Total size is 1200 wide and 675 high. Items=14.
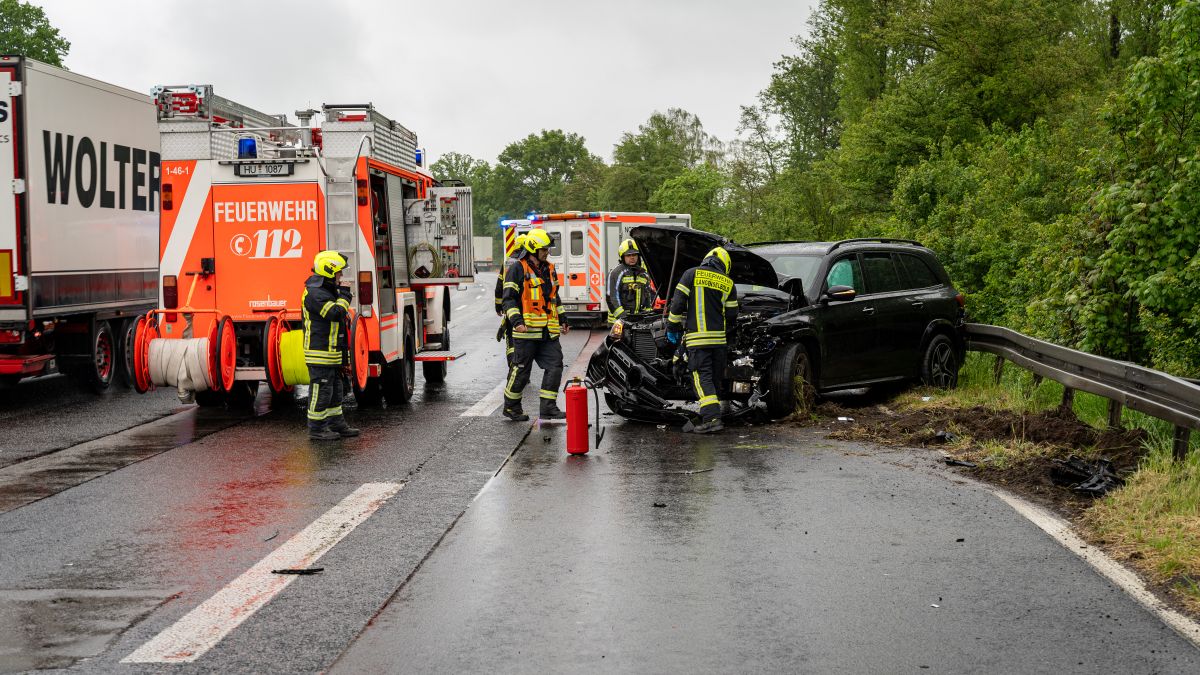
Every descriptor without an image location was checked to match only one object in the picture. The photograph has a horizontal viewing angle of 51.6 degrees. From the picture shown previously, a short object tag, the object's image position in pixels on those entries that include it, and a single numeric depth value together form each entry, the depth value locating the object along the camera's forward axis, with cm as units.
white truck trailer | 1327
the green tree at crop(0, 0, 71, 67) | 6241
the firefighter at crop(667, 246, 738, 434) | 1111
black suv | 1164
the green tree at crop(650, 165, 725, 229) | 6706
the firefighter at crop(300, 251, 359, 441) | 1077
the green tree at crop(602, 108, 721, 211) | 8825
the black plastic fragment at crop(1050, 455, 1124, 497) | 816
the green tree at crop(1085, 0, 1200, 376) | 1120
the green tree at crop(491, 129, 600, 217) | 13862
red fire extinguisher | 988
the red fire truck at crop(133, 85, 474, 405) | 1234
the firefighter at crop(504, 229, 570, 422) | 1209
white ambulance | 2617
